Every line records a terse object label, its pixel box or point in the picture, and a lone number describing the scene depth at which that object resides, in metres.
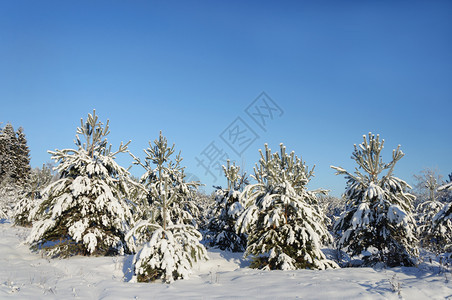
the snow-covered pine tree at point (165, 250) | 8.26
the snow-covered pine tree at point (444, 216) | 7.50
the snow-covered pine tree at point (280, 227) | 10.34
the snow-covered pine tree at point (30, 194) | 22.88
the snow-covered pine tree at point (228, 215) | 17.30
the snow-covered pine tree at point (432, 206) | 20.55
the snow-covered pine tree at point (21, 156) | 44.88
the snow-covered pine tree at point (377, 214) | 10.57
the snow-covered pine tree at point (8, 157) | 42.25
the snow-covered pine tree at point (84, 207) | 11.52
